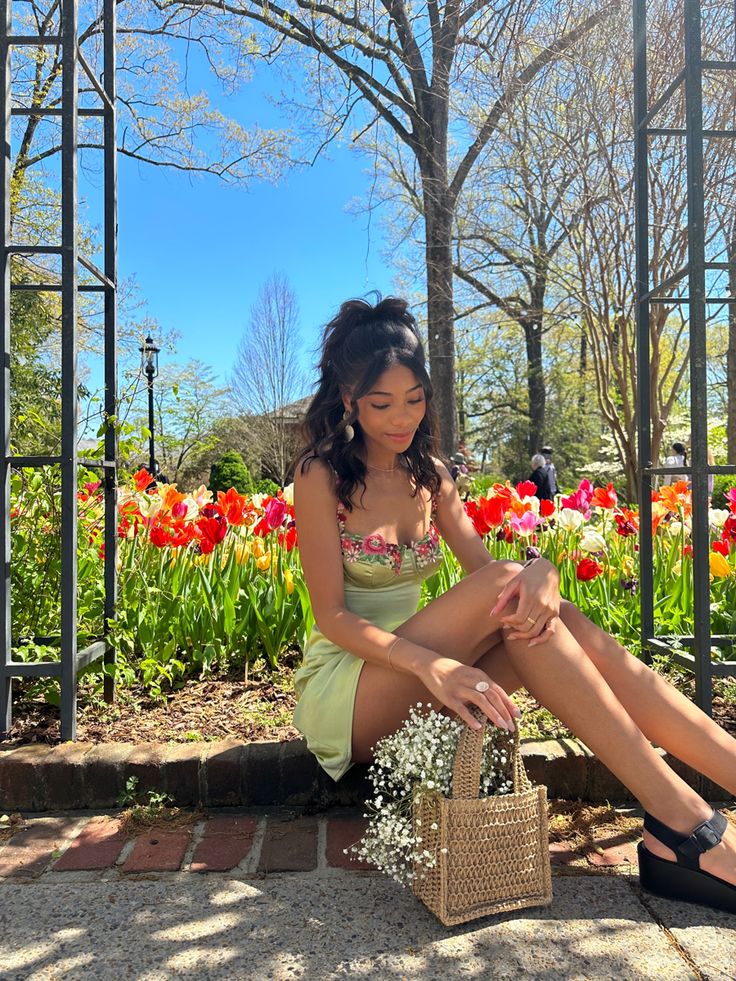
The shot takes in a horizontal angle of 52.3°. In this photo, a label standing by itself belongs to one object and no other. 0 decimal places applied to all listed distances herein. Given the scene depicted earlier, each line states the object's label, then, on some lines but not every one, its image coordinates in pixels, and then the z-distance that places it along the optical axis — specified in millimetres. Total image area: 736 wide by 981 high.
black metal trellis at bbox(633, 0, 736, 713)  2129
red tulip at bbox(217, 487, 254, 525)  3193
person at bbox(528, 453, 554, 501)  10857
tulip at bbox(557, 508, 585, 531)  3576
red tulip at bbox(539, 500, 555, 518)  3504
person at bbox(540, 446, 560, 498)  10898
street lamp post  13522
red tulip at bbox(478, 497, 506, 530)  3162
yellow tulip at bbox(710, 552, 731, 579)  2723
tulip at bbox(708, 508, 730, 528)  3205
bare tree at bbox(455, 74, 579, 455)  6371
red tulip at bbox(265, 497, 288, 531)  3158
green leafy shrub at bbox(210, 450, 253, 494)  19500
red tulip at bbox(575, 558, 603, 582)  2902
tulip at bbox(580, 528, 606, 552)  3238
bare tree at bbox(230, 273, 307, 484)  17209
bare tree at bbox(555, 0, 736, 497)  3855
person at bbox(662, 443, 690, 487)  8914
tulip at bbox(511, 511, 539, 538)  3223
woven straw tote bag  1457
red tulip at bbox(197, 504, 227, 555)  2959
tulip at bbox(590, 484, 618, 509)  3676
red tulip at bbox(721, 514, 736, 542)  2928
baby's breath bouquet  1494
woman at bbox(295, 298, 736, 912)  1598
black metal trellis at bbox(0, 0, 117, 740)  2172
